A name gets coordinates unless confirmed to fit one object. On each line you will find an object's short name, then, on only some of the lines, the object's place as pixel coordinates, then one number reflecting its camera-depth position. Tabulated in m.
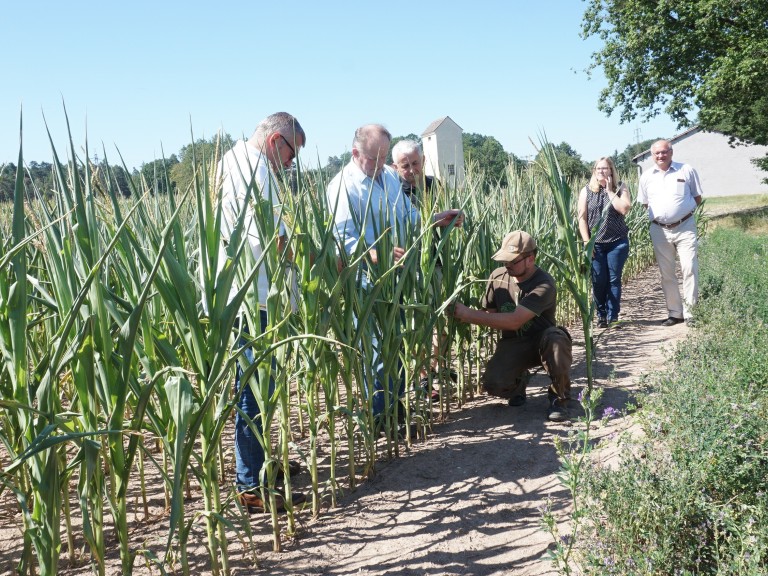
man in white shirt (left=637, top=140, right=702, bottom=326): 5.60
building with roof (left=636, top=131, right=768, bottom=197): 42.66
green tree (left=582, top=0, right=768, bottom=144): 16.09
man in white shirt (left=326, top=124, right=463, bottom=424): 3.02
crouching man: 3.45
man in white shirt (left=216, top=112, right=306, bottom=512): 2.45
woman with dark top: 5.66
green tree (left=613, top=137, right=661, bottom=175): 86.19
